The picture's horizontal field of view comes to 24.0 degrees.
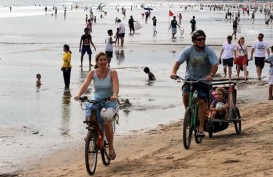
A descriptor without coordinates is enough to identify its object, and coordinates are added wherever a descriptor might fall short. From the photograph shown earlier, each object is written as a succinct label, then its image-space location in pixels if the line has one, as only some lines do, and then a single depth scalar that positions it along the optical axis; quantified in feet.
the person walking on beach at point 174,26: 152.16
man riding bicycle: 32.71
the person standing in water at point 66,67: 64.90
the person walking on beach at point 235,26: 158.25
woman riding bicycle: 29.27
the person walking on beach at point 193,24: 176.38
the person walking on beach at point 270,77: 52.70
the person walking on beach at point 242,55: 69.92
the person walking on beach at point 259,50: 67.87
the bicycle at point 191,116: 32.27
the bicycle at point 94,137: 28.53
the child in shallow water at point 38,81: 67.50
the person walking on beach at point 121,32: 125.23
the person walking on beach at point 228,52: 69.87
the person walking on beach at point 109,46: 87.66
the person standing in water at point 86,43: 87.40
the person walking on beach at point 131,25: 173.54
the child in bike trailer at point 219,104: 36.27
